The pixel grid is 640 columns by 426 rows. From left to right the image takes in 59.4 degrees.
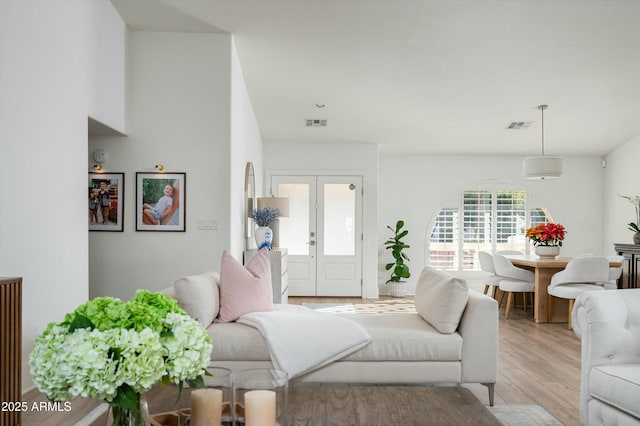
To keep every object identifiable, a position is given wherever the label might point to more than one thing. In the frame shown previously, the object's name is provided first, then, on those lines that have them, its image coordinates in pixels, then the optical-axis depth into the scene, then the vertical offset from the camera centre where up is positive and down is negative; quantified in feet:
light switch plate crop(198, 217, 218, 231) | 17.67 -0.32
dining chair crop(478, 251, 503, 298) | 23.81 -2.37
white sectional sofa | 10.97 -2.68
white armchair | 8.43 -2.16
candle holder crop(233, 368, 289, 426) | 4.89 -1.62
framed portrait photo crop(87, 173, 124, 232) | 17.54 +0.39
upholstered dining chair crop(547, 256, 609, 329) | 19.67 -2.14
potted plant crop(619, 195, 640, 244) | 27.58 +0.58
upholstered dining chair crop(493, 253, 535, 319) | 22.26 -2.59
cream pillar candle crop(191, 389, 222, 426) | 4.99 -1.73
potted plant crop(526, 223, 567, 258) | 22.89 -0.94
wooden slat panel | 9.41 -2.30
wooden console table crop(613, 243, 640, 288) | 22.38 -2.04
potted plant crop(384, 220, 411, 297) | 29.93 -2.85
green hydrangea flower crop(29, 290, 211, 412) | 3.97 -1.03
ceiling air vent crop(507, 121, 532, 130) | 26.21 +4.24
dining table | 21.42 -2.97
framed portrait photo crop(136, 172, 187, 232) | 17.57 +0.36
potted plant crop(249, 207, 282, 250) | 20.36 -0.33
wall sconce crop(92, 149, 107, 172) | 17.44 +1.72
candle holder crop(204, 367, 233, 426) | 4.95 -1.52
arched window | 31.63 -1.01
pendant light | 21.76 +1.85
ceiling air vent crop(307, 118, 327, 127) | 26.17 +4.27
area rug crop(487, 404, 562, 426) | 10.23 -3.82
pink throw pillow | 11.96 -1.71
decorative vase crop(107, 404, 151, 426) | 4.33 -1.58
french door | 29.53 -1.09
